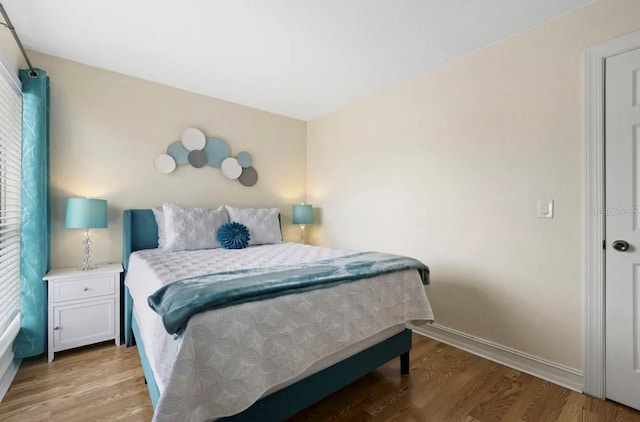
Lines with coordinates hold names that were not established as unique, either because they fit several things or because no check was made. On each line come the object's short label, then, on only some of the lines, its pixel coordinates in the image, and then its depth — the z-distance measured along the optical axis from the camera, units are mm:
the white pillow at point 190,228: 2652
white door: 1658
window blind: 1912
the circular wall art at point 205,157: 3064
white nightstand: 2205
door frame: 1759
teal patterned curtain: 2150
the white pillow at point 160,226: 2764
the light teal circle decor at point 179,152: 3076
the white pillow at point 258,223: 3141
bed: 1058
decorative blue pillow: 2822
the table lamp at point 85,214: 2305
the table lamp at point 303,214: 3727
